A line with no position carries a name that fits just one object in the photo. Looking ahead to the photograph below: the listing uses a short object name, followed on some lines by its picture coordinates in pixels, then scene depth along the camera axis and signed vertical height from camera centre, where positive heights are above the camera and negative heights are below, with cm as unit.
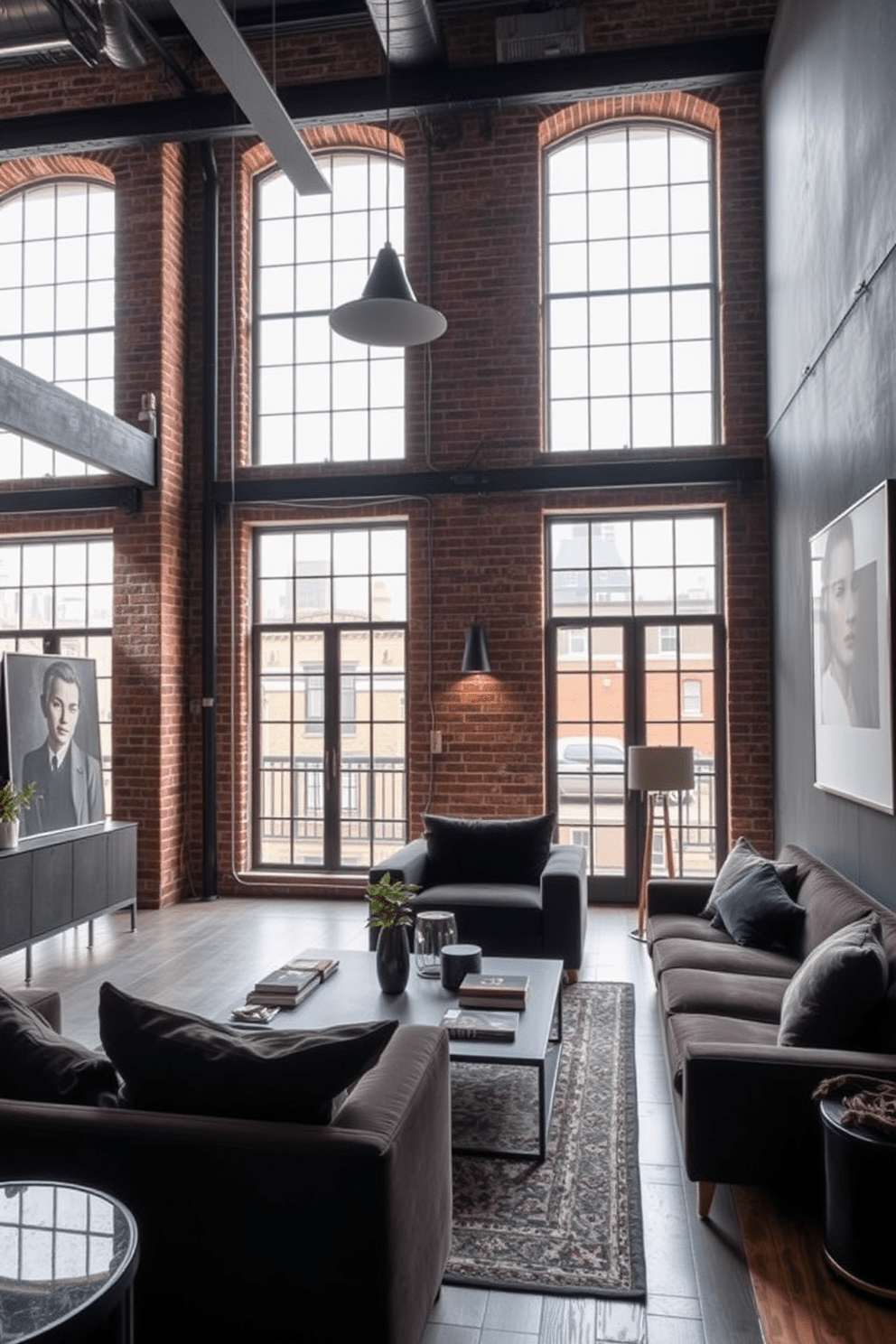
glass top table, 143 -92
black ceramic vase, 376 -103
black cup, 383 -106
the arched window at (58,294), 788 +342
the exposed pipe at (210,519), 749 +144
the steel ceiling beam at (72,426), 553 +178
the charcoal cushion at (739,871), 446 -83
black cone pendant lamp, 414 +169
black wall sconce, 700 +36
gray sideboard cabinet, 529 -109
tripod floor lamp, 592 -43
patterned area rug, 260 -155
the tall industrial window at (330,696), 757 +4
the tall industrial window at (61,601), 773 +83
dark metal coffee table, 318 -117
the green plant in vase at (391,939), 376 -95
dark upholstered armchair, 509 -105
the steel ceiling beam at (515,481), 689 +166
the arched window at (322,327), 767 +307
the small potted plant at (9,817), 540 -65
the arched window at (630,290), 725 +315
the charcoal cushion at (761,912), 417 -95
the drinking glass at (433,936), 405 -100
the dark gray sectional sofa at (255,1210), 188 -103
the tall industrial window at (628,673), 711 +21
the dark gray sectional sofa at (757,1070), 268 -110
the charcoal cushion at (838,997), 283 -89
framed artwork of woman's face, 360 +20
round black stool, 236 -127
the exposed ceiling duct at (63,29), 603 +436
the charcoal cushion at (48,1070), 216 -85
